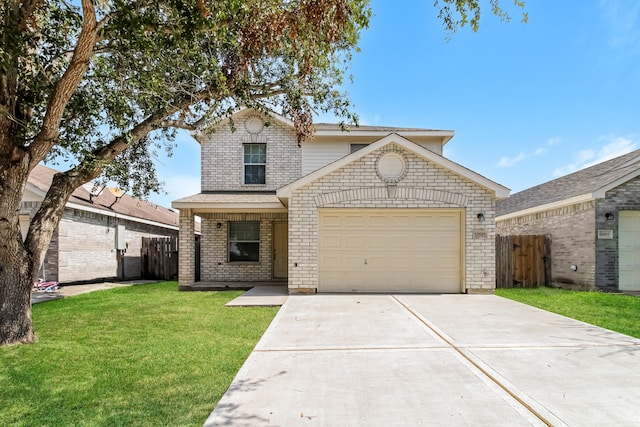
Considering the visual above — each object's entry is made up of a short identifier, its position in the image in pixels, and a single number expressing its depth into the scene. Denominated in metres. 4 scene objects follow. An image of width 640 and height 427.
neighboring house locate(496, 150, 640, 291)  10.99
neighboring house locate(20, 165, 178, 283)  12.28
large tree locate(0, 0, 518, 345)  5.36
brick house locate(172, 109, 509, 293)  9.78
